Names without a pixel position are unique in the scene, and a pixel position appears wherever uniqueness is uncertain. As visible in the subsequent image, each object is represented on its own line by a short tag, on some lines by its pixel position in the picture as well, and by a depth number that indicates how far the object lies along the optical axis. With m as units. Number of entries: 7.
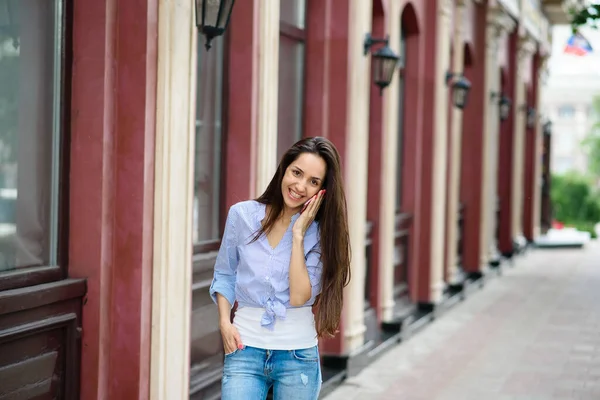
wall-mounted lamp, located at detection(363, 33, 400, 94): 9.20
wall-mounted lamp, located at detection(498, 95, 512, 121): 17.56
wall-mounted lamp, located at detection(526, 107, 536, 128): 21.97
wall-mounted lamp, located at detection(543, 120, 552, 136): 26.48
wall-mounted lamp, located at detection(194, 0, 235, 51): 5.27
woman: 3.67
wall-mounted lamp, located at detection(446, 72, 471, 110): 13.21
